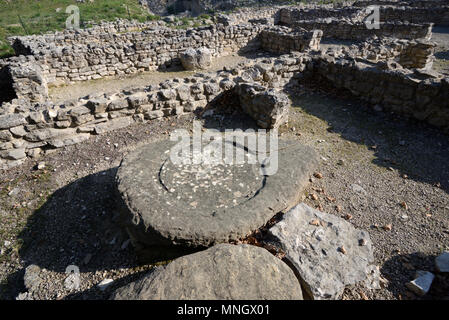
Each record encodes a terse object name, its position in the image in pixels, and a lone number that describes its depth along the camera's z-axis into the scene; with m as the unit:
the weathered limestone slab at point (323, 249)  2.76
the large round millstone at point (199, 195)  3.04
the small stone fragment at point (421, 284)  2.76
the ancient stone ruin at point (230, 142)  2.63
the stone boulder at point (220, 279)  2.26
